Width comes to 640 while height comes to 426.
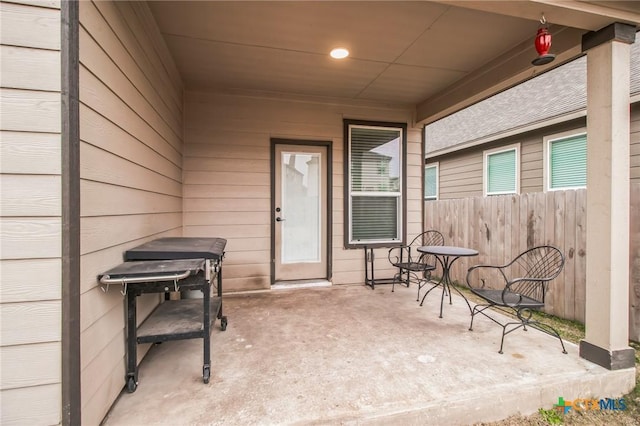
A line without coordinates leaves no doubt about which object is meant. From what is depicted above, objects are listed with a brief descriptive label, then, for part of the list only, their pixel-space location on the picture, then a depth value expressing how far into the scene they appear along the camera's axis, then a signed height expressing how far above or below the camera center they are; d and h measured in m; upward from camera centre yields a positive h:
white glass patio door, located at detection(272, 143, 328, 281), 4.00 -0.01
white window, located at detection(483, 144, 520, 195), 5.86 +0.86
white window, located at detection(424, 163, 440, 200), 8.13 +0.87
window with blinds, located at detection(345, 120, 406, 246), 4.22 +0.43
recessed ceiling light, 2.82 +1.55
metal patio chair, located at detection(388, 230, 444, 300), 4.21 -0.66
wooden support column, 2.02 +0.10
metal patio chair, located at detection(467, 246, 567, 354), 2.28 -0.71
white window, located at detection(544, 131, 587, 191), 4.79 +0.87
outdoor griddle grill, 1.59 -0.42
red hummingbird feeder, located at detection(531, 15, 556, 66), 2.18 +1.26
